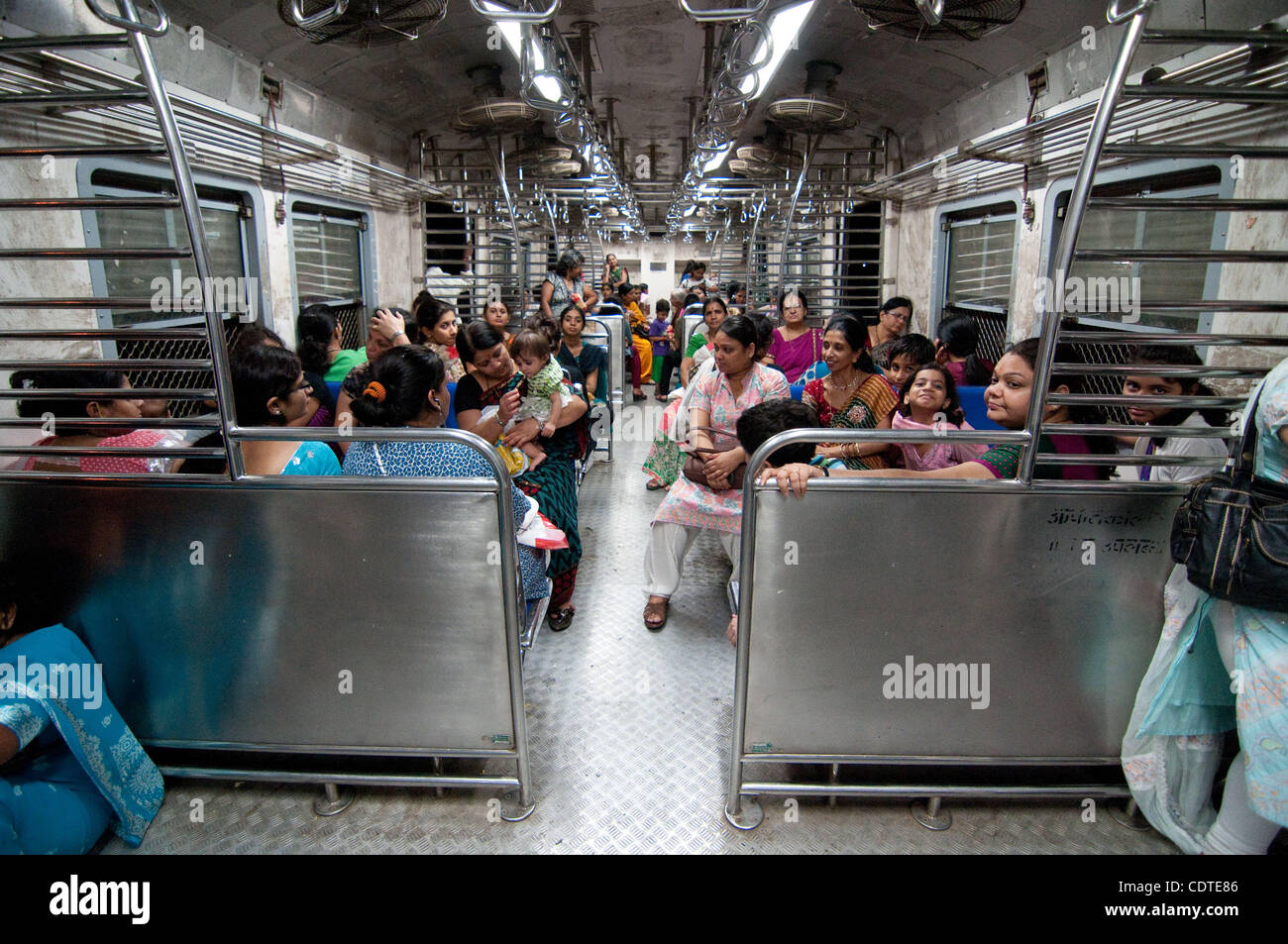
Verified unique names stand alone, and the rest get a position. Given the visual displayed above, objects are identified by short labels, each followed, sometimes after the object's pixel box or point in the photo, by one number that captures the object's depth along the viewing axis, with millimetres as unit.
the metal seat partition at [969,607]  1860
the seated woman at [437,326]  4434
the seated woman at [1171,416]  2221
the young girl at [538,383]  3360
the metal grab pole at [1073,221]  1638
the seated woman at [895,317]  5098
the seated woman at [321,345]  3871
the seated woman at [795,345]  5463
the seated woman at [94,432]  2229
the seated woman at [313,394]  3030
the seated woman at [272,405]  2240
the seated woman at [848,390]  3275
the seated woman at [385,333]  3824
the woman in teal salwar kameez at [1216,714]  1614
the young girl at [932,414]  2600
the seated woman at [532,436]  3215
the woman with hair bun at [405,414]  2340
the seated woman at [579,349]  5406
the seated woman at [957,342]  4102
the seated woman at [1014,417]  2240
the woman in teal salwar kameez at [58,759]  1771
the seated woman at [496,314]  5383
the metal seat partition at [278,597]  1912
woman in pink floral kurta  3191
